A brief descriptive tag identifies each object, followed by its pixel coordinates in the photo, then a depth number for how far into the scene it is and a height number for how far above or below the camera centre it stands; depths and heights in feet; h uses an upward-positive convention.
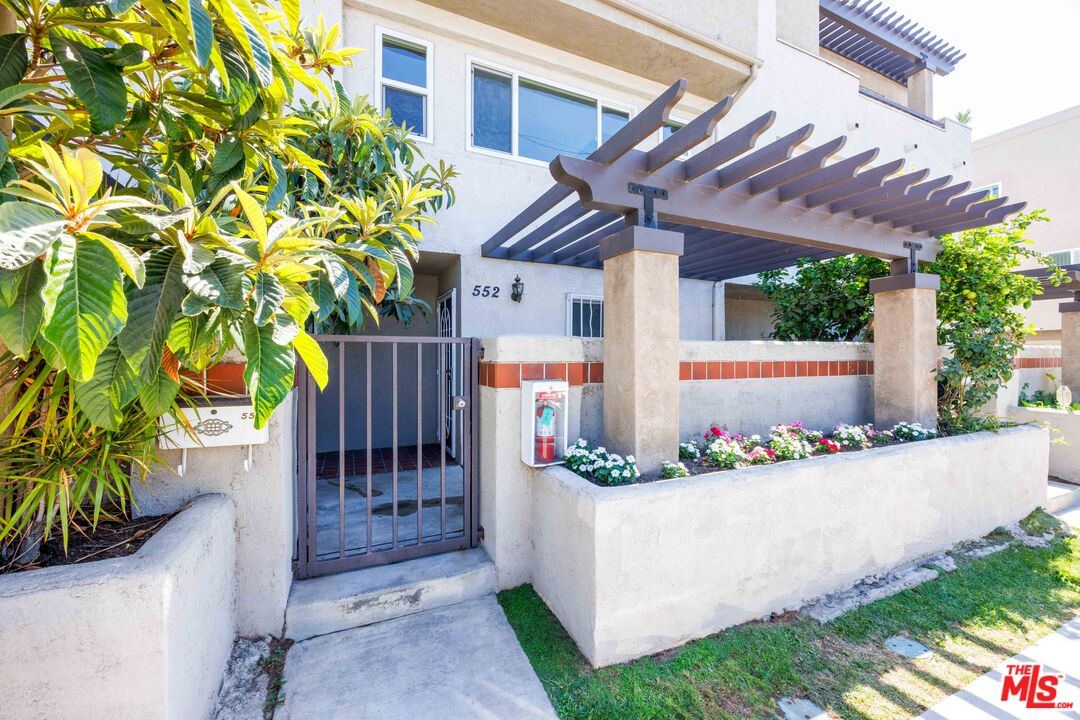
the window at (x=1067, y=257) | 42.32 +10.21
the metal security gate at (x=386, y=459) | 11.84 -4.51
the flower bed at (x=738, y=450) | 11.38 -2.78
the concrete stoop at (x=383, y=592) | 10.61 -6.01
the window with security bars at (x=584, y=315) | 23.62 +2.59
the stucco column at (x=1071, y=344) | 27.45 +1.04
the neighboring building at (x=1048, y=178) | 42.39 +19.12
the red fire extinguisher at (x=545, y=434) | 12.01 -2.03
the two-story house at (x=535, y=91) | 20.07 +14.32
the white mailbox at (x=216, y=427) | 9.05 -1.42
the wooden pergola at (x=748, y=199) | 11.10 +5.35
